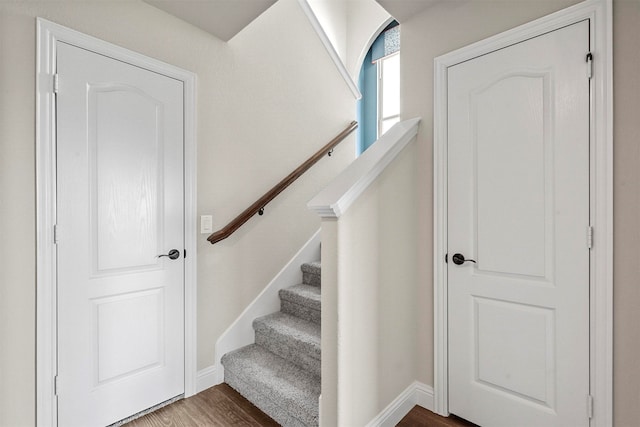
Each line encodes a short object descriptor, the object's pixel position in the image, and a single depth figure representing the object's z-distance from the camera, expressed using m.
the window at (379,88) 3.67
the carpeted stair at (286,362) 1.66
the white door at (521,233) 1.40
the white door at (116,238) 1.56
